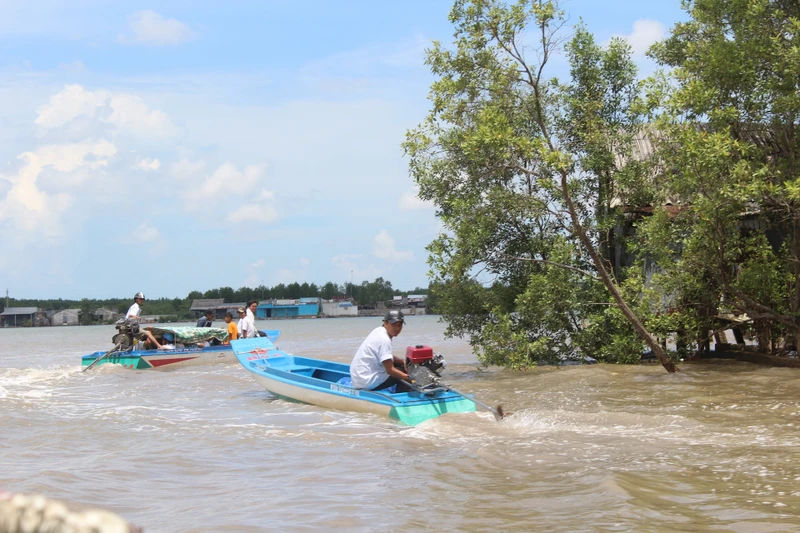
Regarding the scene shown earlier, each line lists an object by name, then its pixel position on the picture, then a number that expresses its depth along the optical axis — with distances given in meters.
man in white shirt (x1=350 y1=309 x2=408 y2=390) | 10.76
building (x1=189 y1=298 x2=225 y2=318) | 92.19
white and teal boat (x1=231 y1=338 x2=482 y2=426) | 10.48
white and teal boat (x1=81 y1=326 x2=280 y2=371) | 20.61
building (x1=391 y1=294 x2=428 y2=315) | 94.62
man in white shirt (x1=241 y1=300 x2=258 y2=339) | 19.47
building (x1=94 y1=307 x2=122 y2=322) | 99.25
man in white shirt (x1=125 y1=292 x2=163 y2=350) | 19.64
